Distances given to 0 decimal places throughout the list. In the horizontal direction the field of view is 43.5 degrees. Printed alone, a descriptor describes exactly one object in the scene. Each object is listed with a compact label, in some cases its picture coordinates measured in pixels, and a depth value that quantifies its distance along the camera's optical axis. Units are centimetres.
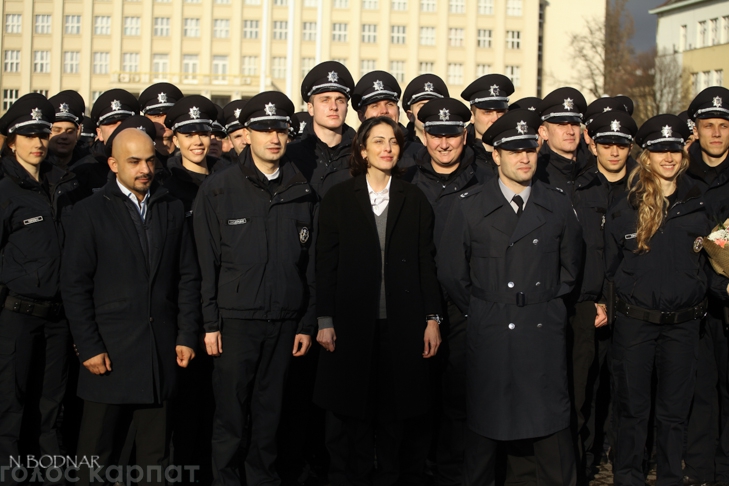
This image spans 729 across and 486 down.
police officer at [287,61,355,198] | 738
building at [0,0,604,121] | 8112
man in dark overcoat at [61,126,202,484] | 556
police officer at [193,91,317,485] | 612
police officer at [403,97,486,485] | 657
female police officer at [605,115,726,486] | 644
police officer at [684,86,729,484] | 699
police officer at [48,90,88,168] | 809
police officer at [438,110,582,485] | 575
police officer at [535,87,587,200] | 732
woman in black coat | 613
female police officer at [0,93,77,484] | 612
